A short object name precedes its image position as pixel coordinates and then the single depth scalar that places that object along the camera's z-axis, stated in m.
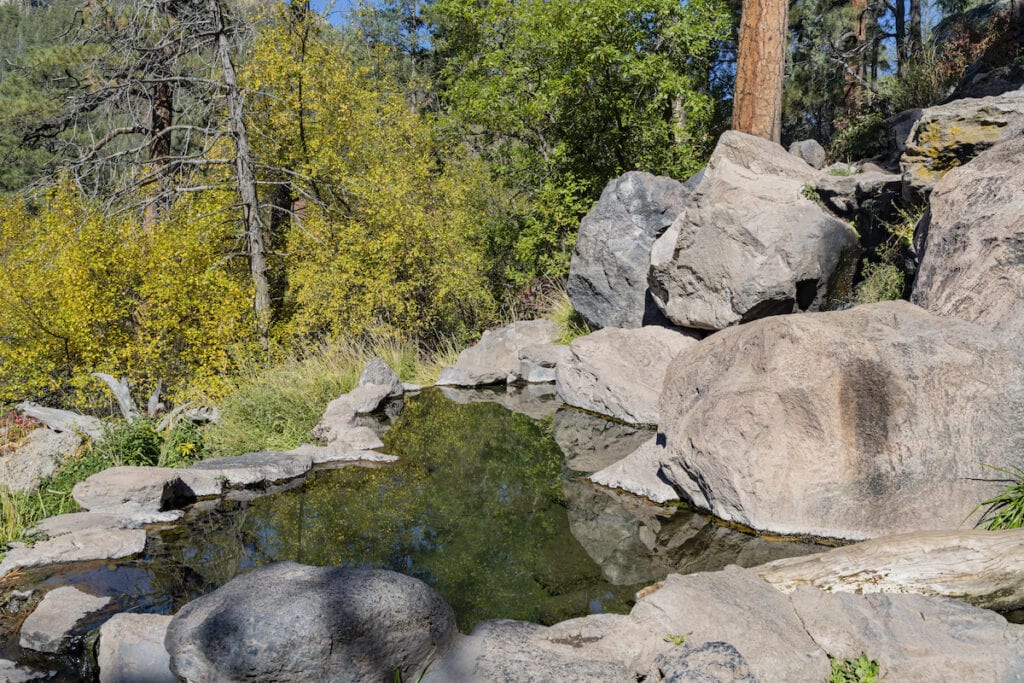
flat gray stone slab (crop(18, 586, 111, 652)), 4.12
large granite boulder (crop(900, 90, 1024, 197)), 7.14
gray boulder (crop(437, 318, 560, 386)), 11.28
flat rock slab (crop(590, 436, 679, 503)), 5.88
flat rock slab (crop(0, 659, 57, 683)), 3.77
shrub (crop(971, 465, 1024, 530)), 4.17
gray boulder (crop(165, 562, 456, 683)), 3.23
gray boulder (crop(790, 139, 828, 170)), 12.47
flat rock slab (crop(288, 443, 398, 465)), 7.45
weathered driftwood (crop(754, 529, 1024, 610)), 3.68
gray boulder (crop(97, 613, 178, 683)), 3.64
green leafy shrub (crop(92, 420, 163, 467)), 6.83
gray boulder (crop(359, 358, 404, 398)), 10.05
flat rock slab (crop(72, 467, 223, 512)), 5.93
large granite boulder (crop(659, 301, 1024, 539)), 4.59
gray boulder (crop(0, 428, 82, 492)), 6.31
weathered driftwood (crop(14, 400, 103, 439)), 7.35
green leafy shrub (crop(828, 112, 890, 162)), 11.39
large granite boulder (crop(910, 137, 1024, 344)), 5.12
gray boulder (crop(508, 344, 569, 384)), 11.23
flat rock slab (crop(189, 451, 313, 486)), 6.73
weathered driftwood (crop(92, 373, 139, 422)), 8.09
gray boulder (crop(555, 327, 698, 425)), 8.40
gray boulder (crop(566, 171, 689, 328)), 10.00
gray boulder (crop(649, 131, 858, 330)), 7.46
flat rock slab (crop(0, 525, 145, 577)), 5.15
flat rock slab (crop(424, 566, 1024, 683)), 3.12
